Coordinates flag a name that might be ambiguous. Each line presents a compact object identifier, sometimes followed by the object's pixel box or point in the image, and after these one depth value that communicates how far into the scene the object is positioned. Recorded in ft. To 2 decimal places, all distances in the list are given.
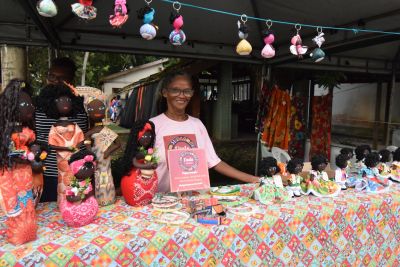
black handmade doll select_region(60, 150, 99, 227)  3.22
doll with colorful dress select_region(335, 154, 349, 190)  5.39
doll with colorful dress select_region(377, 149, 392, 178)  5.85
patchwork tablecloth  3.04
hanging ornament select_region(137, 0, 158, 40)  4.12
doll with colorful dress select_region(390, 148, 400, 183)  6.03
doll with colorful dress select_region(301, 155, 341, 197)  5.00
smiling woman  4.97
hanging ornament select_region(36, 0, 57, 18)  3.50
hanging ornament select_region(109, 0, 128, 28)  3.79
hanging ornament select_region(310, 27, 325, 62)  6.05
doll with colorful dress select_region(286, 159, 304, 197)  4.88
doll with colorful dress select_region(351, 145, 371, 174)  5.93
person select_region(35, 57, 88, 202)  4.27
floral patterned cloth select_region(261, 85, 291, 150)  12.06
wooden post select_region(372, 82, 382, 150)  17.47
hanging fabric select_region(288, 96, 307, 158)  13.03
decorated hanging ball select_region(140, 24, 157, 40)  4.15
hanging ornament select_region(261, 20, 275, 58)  5.33
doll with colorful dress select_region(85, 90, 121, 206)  3.89
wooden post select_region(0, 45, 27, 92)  8.08
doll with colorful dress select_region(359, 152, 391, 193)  5.39
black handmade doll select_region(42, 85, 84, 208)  3.61
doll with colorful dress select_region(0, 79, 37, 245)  2.85
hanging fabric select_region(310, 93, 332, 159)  14.42
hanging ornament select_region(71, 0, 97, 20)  3.63
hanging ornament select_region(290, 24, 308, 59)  5.77
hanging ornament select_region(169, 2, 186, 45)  4.47
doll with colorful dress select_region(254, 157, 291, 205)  4.58
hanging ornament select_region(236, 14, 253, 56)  5.02
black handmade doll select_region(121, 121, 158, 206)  3.89
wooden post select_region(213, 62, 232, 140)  26.68
